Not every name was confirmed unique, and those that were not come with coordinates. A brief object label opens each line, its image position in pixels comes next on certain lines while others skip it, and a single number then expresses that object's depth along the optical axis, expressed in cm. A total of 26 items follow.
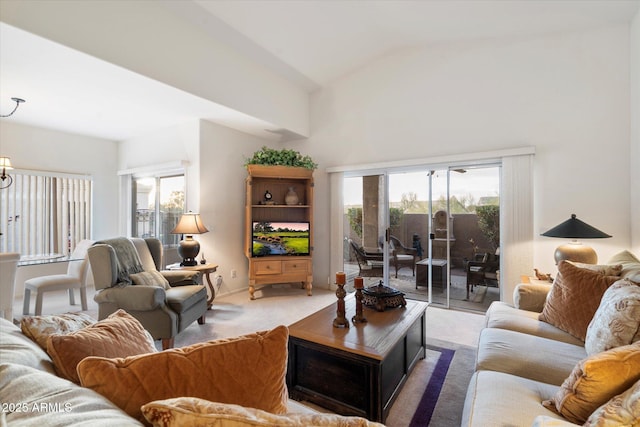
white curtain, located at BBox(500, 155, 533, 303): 343
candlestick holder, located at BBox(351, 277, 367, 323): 213
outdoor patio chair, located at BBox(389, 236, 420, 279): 432
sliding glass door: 385
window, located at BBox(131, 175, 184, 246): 462
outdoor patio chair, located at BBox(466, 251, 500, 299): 379
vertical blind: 423
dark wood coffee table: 169
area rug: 178
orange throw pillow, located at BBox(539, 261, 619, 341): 180
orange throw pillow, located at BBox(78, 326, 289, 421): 69
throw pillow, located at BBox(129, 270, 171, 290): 269
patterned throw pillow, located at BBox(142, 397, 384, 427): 55
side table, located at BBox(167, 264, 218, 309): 358
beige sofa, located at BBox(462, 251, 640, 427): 114
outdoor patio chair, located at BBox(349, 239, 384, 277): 458
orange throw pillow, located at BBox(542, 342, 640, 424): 96
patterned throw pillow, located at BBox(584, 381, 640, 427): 81
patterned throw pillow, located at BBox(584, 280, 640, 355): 129
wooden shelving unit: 431
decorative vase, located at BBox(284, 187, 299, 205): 466
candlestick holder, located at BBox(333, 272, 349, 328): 200
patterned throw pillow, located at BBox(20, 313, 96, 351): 92
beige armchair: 248
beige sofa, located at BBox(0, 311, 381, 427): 55
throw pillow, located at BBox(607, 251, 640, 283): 174
